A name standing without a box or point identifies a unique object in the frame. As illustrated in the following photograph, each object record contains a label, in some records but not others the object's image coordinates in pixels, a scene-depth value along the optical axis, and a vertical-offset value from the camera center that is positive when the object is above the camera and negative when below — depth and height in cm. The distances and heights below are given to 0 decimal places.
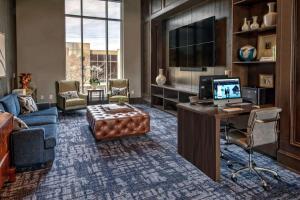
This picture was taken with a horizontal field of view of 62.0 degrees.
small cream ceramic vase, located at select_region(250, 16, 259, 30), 373 +96
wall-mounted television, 534 +105
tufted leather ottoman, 427 -63
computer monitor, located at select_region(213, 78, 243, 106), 321 -4
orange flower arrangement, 662 +22
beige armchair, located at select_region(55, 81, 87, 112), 655 -26
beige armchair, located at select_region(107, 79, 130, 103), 724 -6
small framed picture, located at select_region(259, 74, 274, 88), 379 +11
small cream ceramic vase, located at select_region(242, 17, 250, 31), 388 +97
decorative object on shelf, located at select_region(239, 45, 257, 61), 389 +55
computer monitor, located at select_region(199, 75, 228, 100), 342 +1
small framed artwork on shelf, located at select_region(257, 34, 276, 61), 375 +64
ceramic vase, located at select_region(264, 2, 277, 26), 344 +99
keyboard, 327 -22
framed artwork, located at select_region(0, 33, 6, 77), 514 +67
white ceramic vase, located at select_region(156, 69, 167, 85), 731 +27
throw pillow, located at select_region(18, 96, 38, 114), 478 -32
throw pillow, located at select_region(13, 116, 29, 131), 308 -46
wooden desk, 283 -58
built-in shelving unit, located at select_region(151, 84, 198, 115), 624 -23
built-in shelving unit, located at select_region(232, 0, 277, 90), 392 +84
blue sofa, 298 -72
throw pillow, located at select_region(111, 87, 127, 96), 749 -10
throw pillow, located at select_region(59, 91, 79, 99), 672 -18
